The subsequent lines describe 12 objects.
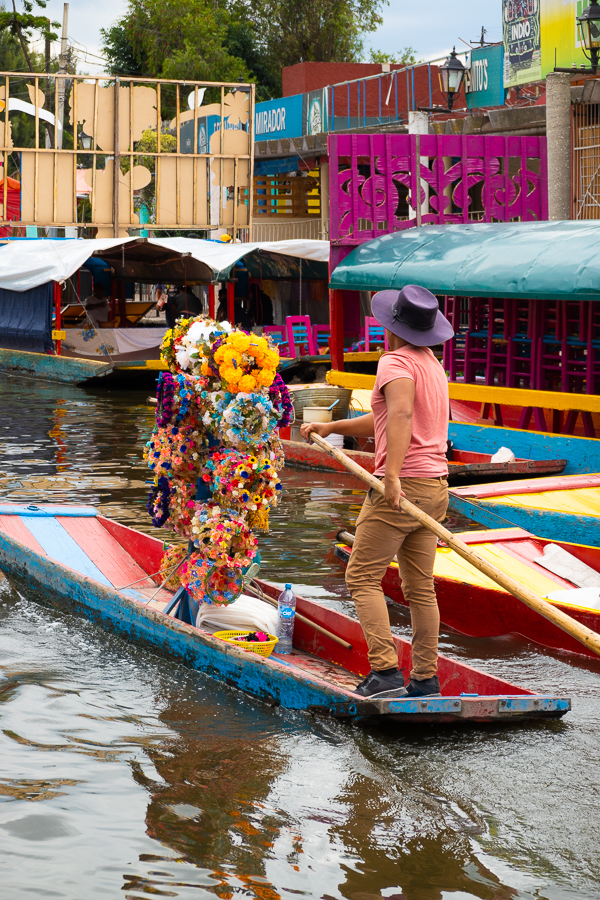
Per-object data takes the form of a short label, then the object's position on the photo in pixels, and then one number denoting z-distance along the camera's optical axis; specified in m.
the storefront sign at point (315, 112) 29.55
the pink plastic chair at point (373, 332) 20.84
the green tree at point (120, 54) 47.78
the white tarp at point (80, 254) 21.25
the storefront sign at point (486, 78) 20.95
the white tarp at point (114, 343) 23.47
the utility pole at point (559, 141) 17.08
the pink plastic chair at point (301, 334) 23.00
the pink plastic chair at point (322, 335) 23.83
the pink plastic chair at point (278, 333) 23.14
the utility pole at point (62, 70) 27.73
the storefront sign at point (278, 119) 31.17
